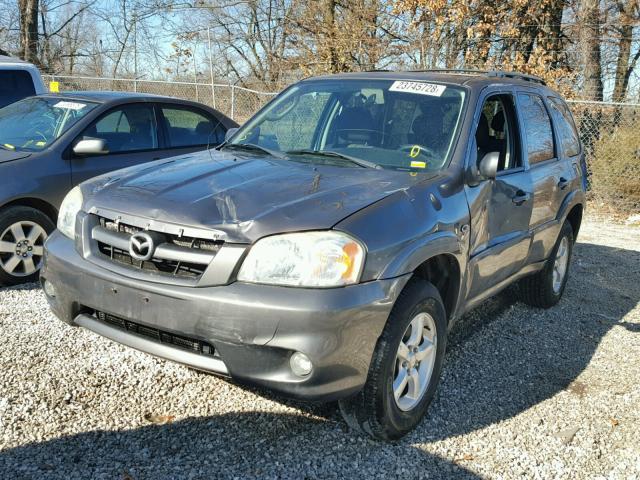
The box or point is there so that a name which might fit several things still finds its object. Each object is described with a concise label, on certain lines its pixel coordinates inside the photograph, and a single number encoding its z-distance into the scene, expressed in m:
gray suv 2.76
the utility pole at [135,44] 22.56
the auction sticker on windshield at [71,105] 5.95
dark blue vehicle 5.18
